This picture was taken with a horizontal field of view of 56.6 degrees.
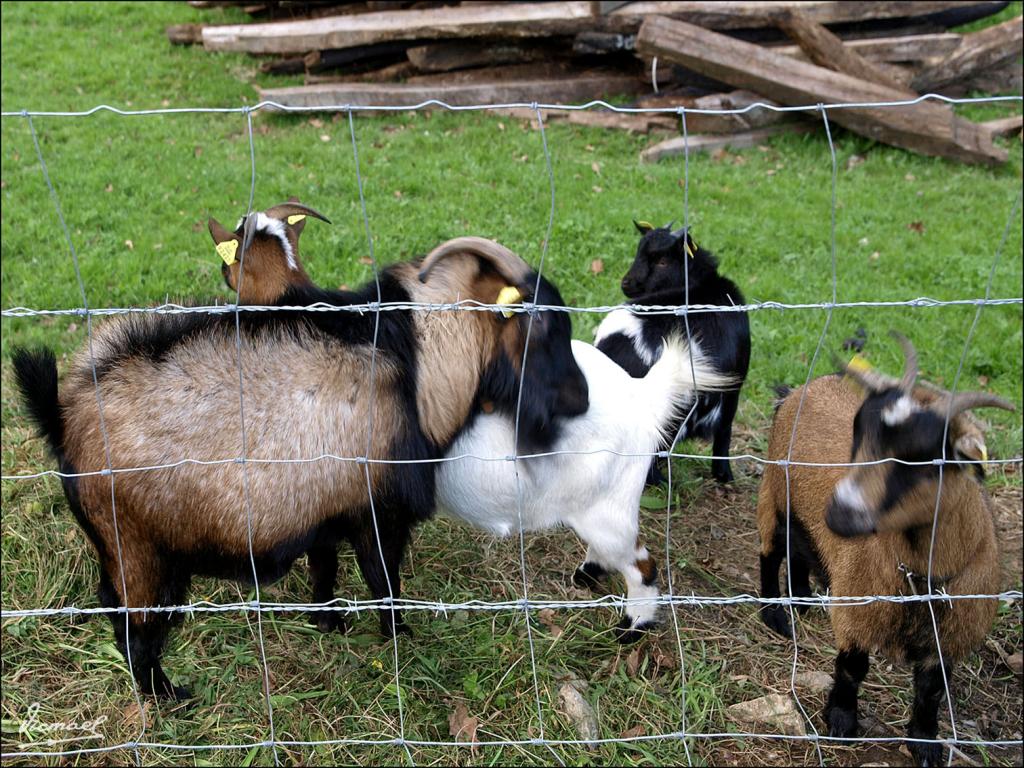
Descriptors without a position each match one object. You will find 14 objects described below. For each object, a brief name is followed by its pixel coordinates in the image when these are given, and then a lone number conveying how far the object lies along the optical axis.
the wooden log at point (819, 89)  8.12
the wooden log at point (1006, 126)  8.76
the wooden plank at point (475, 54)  9.38
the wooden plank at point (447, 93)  8.80
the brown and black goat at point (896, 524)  2.76
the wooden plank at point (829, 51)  8.52
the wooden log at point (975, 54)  9.05
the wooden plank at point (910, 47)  9.26
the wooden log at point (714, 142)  8.22
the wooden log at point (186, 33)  10.42
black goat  4.39
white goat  3.50
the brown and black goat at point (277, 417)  3.03
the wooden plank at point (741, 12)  8.84
